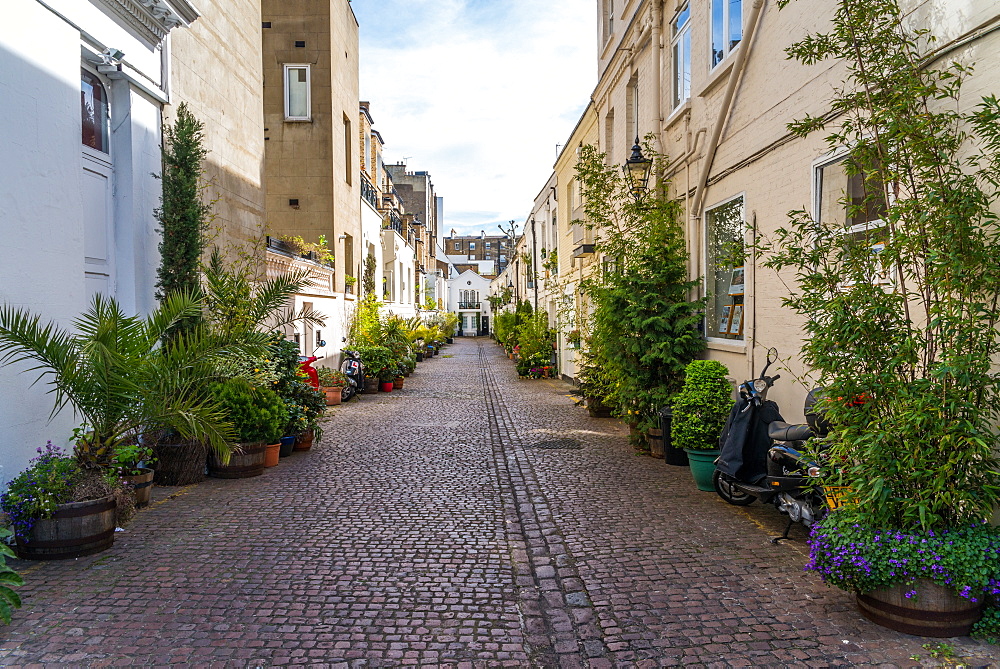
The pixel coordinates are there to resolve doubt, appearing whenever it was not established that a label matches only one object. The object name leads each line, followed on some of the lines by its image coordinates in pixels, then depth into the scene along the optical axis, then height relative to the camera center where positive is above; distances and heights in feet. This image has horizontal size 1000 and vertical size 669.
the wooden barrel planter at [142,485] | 20.56 -4.94
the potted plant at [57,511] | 16.07 -4.49
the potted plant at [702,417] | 22.91 -3.26
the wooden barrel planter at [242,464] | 25.17 -5.22
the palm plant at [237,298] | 26.58 +1.01
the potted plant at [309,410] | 30.71 -4.01
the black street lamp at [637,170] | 34.30 +7.88
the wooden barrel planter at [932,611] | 12.23 -5.25
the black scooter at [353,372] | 52.49 -3.89
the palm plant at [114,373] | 17.71 -1.35
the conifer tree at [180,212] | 26.58 +4.43
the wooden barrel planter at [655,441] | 28.86 -5.06
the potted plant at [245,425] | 25.25 -3.86
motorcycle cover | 19.69 -3.56
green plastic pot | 22.75 -4.86
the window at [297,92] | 57.57 +19.65
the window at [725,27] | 27.09 +12.09
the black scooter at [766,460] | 17.17 -3.79
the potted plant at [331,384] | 47.93 -4.34
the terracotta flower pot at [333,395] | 47.88 -5.08
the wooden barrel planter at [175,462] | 23.91 -4.86
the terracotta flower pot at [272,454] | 27.45 -5.29
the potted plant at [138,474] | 20.31 -4.61
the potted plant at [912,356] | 12.05 -0.68
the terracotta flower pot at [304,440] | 30.54 -5.30
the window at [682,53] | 32.60 +13.26
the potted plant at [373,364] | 56.85 -3.40
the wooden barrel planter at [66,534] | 16.20 -5.04
